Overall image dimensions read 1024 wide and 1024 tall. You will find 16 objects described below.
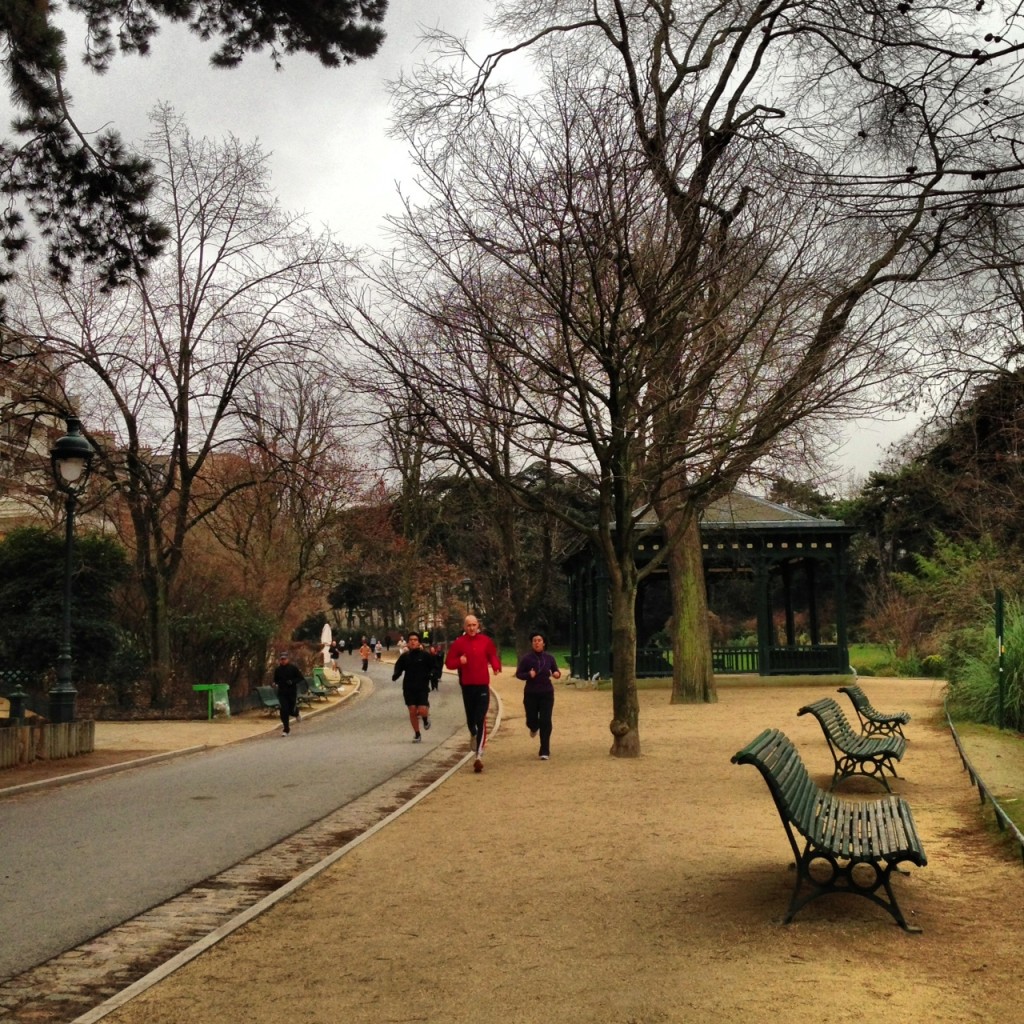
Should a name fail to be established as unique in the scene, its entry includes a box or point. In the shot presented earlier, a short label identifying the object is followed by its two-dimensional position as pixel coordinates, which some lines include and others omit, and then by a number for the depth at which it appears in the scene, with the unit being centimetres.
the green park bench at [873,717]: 1487
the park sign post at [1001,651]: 1610
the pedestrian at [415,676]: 1866
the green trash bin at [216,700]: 2778
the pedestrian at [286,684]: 2380
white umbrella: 5014
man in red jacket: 1530
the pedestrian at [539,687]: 1592
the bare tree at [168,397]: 2823
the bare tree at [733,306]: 1476
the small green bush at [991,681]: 1688
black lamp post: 1778
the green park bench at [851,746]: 1167
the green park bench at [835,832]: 624
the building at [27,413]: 2673
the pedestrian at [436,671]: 3324
